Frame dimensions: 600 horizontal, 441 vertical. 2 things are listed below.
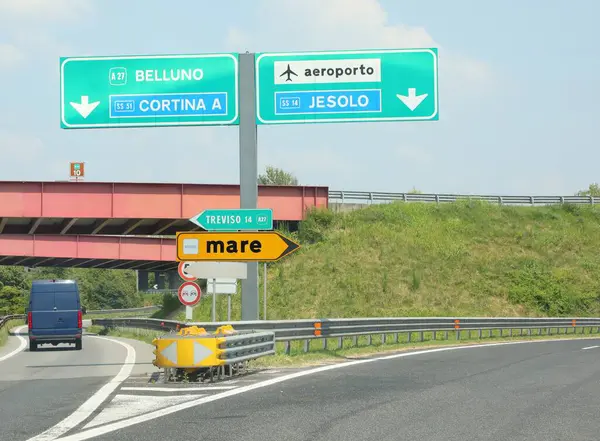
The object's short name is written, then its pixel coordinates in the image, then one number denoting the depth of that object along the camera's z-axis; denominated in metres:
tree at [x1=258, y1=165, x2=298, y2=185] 127.69
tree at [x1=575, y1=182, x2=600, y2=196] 116.12
